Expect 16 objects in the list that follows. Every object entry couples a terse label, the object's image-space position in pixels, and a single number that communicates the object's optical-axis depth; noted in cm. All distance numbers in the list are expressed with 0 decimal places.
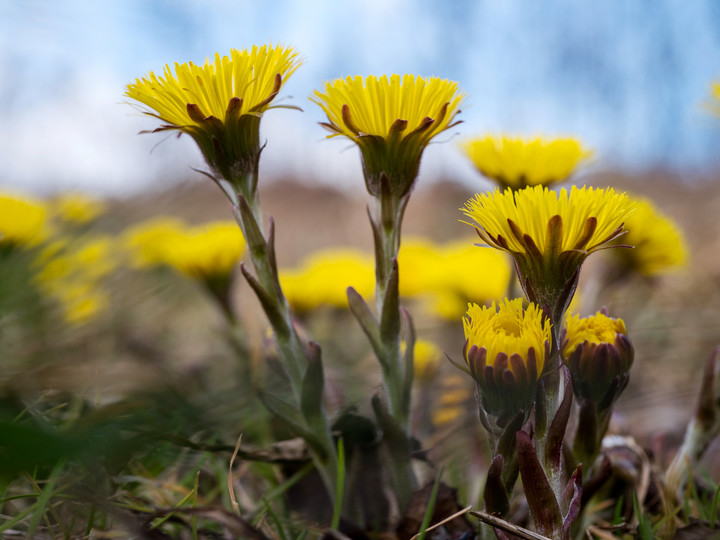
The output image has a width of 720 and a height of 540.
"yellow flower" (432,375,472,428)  39
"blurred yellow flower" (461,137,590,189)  32
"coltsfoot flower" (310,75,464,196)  28
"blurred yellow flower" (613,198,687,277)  35
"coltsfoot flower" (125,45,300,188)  28
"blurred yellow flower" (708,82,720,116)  33
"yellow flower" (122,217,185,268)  51
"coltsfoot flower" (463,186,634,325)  27
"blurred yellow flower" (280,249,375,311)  44
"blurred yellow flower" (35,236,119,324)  37
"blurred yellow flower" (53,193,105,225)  52
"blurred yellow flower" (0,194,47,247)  37
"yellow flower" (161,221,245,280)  39
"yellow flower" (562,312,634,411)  28
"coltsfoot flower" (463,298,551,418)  27
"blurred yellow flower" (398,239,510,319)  44
